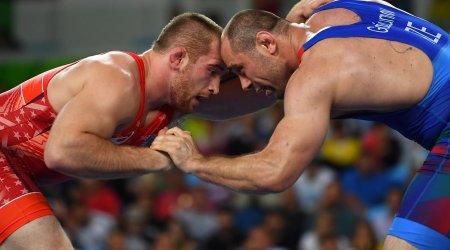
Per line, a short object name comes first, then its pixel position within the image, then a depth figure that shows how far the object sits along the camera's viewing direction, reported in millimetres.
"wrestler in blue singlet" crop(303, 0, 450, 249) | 7701
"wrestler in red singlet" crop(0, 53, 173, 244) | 8744
